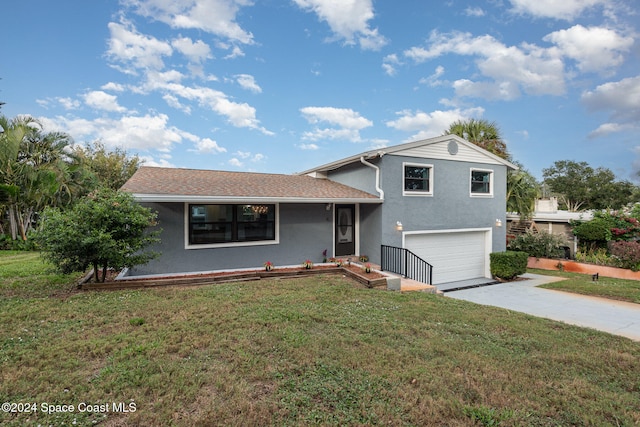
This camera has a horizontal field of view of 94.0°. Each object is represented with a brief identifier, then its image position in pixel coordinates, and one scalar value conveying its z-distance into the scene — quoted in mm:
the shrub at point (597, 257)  11922
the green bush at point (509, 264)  11102
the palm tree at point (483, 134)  16828
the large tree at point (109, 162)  23891
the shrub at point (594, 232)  12844
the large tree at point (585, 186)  34281
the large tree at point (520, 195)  15312
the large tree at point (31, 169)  13383
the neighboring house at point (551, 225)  14273
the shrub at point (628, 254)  10969
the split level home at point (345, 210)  8281
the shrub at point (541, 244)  13570
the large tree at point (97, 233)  6098
